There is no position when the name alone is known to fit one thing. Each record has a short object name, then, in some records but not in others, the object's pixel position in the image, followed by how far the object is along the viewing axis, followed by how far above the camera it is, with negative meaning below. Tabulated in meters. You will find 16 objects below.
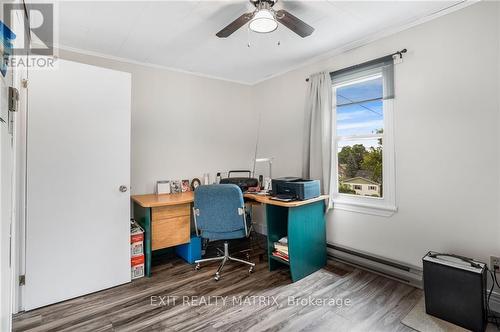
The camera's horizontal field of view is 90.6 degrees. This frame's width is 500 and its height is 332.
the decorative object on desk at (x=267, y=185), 3.12 -0.21
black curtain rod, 2.32 +1.10
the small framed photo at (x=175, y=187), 3.23 -0.23
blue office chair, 2.45 -0.43
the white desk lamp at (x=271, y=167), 3.63 +0.02
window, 2.49 +0.33
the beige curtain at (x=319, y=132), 2.88 +0.44
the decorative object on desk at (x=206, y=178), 3.58 -0.13
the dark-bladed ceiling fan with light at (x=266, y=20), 1.78 +1.12
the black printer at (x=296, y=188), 2.47 -0.20
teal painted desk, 2.42 -0.67
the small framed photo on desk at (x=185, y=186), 3.35 -0.23
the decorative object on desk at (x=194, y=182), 3.45 -0.19
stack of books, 2.54 -0.84
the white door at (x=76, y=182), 1.99 -0.11
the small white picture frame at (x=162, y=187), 3.12 -0.23
